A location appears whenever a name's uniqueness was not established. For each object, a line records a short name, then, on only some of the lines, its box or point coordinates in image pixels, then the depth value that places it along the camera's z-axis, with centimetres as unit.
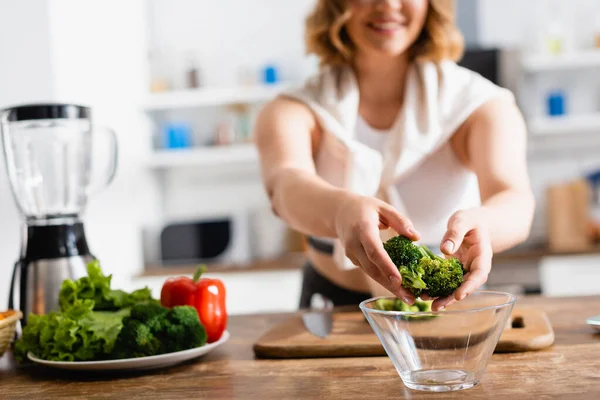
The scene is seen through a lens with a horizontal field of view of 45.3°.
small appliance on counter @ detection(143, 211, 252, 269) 357
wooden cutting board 105
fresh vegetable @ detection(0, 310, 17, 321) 114
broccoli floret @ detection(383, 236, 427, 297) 88
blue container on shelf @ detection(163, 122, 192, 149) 373
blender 130
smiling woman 141
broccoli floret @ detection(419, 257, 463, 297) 87
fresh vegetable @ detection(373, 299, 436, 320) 101
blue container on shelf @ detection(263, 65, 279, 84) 368
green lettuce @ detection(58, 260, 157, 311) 114
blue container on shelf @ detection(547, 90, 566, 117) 342
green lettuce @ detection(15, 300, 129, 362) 105
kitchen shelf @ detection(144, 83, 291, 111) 360
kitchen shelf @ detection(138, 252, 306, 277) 326
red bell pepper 118
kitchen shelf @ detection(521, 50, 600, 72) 337
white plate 101
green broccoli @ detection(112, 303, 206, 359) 104
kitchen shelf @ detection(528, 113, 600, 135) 339
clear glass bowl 85
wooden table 87
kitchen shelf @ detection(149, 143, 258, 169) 363
